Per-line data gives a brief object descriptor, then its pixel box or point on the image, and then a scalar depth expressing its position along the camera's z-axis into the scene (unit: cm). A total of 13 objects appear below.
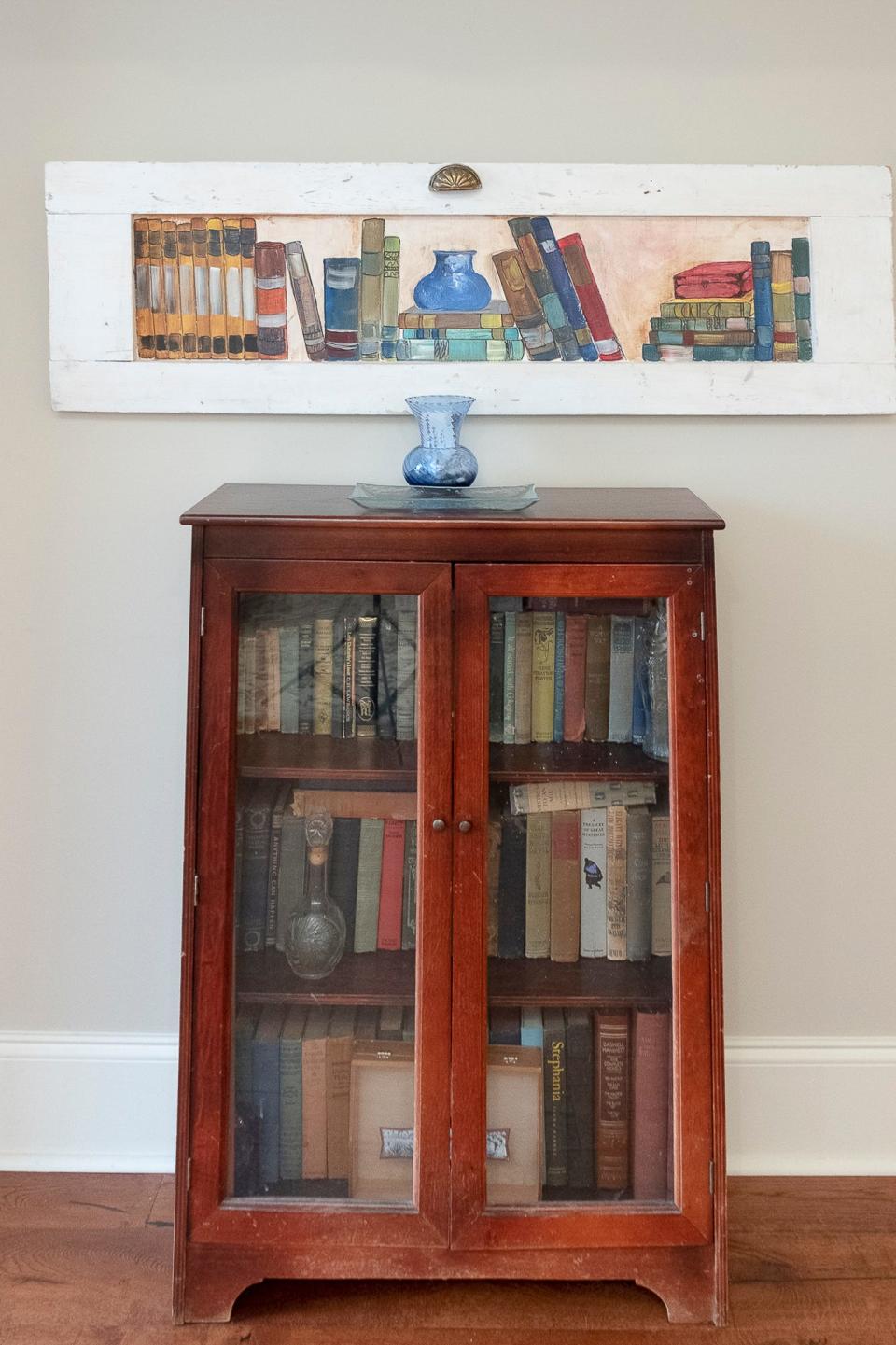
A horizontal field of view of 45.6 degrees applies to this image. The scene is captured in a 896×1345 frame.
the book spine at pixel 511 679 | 168
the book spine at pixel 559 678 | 169
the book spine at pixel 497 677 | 167
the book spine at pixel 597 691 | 170
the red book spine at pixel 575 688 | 170
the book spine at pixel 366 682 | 168
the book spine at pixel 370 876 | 170
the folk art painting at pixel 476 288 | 198
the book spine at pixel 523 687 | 169
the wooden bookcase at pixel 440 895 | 165
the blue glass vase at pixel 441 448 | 181
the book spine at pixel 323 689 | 169
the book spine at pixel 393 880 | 169
